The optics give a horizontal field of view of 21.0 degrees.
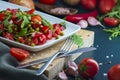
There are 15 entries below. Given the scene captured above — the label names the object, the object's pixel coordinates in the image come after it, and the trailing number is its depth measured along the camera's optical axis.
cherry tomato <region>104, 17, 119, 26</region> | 1.20
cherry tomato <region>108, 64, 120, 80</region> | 0.81
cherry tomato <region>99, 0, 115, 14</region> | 1.27
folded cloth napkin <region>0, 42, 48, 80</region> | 0.79
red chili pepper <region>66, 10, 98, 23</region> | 1.19
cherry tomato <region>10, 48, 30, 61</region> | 0.87
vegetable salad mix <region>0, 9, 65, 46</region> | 0.92
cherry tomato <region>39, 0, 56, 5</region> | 1.32
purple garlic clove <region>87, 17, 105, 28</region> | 1.19
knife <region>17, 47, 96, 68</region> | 0.85
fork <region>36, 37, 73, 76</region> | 0.80
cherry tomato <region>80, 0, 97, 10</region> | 1.29
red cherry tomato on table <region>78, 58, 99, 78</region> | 0.84
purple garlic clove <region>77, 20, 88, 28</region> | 1.17
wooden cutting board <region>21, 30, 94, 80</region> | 0.85
